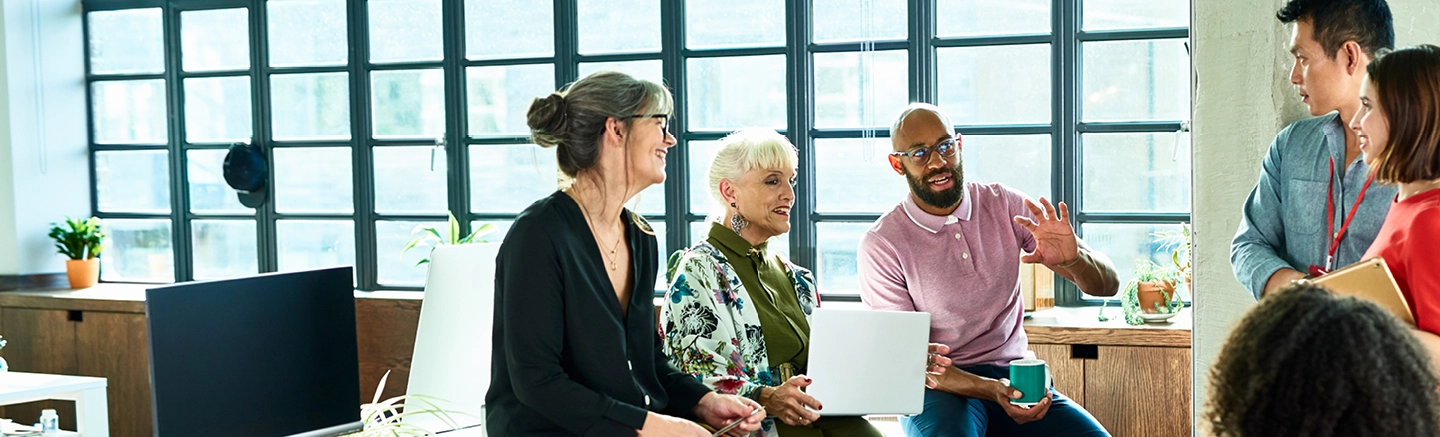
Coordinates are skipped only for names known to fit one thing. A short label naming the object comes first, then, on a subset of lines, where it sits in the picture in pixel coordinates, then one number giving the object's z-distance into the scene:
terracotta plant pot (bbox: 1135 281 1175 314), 3.83
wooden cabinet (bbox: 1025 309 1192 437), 3.69
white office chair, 3.17
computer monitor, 2.21
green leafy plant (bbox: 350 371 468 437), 2.44
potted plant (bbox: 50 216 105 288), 5.27
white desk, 3.62
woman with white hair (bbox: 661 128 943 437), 2.49
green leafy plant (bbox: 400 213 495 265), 4.68
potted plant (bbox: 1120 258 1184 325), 3.82
